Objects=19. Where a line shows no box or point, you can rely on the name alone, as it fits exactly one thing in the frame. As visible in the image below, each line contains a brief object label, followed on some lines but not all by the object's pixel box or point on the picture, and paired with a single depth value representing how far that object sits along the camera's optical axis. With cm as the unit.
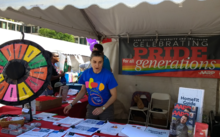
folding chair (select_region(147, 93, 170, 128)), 386
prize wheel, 160
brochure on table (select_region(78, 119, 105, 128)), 172
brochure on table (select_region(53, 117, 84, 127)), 173
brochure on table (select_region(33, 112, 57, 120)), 195
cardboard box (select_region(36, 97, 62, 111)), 227
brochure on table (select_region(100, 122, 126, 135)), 154
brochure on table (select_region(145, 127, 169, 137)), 152
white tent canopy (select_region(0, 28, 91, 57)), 536
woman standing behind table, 197
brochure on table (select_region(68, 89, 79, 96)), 349
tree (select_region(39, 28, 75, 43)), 2885
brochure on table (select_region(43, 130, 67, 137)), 145
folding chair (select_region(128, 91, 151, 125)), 410
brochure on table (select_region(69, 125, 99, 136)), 152
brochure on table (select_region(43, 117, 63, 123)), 185
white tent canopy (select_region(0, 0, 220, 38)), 264
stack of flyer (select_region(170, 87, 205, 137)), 131
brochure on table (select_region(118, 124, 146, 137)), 163
